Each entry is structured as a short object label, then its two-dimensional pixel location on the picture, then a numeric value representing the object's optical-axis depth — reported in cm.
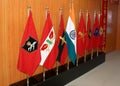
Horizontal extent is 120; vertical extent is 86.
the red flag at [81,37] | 317
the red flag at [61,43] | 267
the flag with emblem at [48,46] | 237
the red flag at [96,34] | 370
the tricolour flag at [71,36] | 277
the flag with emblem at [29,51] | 211
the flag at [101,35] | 400
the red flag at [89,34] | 350
